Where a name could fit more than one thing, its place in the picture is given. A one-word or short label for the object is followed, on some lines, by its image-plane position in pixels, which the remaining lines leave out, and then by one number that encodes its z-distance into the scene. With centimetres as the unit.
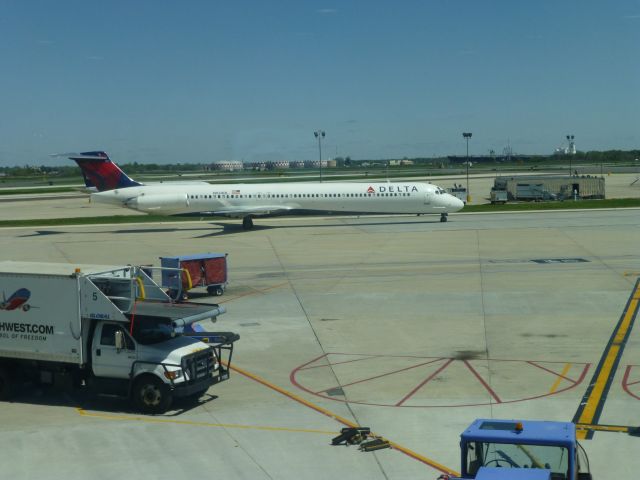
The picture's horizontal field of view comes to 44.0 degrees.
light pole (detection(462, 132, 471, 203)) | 9670
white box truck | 1622
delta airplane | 5719
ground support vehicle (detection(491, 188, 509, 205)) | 7944
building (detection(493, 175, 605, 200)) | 8250
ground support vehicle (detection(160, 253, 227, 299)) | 2970
